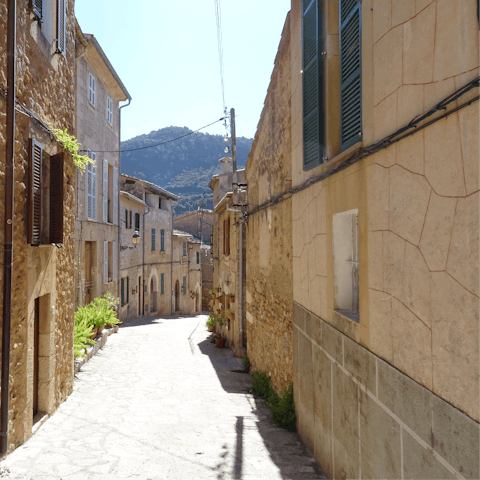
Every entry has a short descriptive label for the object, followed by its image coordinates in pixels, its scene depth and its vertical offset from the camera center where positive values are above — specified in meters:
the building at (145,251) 18.83 +0.28
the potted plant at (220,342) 13.38 -2.89
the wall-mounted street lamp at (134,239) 18.01 +0.76
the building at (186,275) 27.89 -1.44
